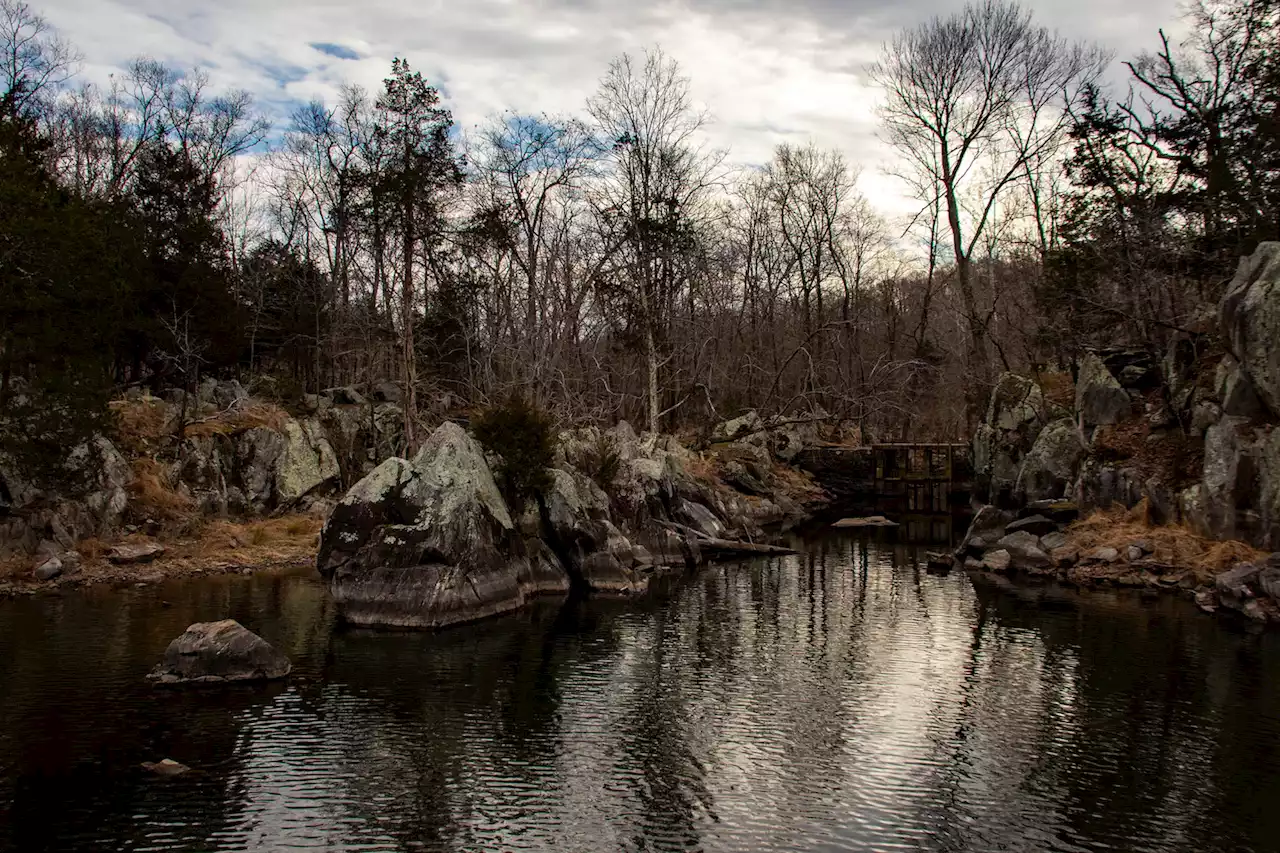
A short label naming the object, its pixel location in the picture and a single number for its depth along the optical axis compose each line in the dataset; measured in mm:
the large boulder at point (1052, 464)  30219
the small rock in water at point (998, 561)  26547
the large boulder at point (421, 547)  19688
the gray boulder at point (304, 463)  30984
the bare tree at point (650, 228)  38625
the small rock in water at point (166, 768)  11180
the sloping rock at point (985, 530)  28797
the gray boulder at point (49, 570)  22344
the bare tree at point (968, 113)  39938
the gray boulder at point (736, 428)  47344
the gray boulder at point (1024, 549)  26156
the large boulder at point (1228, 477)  21703
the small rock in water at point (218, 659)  14984
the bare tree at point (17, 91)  26945
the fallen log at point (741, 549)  30875
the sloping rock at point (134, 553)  24484
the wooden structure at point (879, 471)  47531
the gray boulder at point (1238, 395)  22125
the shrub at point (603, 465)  28031
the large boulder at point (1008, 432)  35219
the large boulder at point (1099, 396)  29391
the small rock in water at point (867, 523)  38812
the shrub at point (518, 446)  23844
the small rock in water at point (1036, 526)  27875
